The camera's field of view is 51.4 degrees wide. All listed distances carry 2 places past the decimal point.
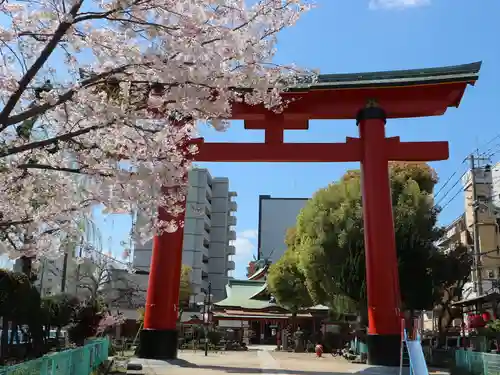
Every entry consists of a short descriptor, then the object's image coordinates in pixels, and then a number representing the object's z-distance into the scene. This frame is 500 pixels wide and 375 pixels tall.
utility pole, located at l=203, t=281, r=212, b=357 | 26.83
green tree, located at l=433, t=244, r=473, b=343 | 19.69
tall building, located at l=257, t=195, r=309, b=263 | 68.24
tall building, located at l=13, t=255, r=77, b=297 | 29.22
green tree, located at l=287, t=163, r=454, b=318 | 18.34
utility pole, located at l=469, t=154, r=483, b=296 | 23.81
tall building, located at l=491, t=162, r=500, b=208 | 27.12
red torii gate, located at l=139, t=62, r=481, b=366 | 14.38
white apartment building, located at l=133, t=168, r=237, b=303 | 58.19
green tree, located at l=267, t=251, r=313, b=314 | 28.44
